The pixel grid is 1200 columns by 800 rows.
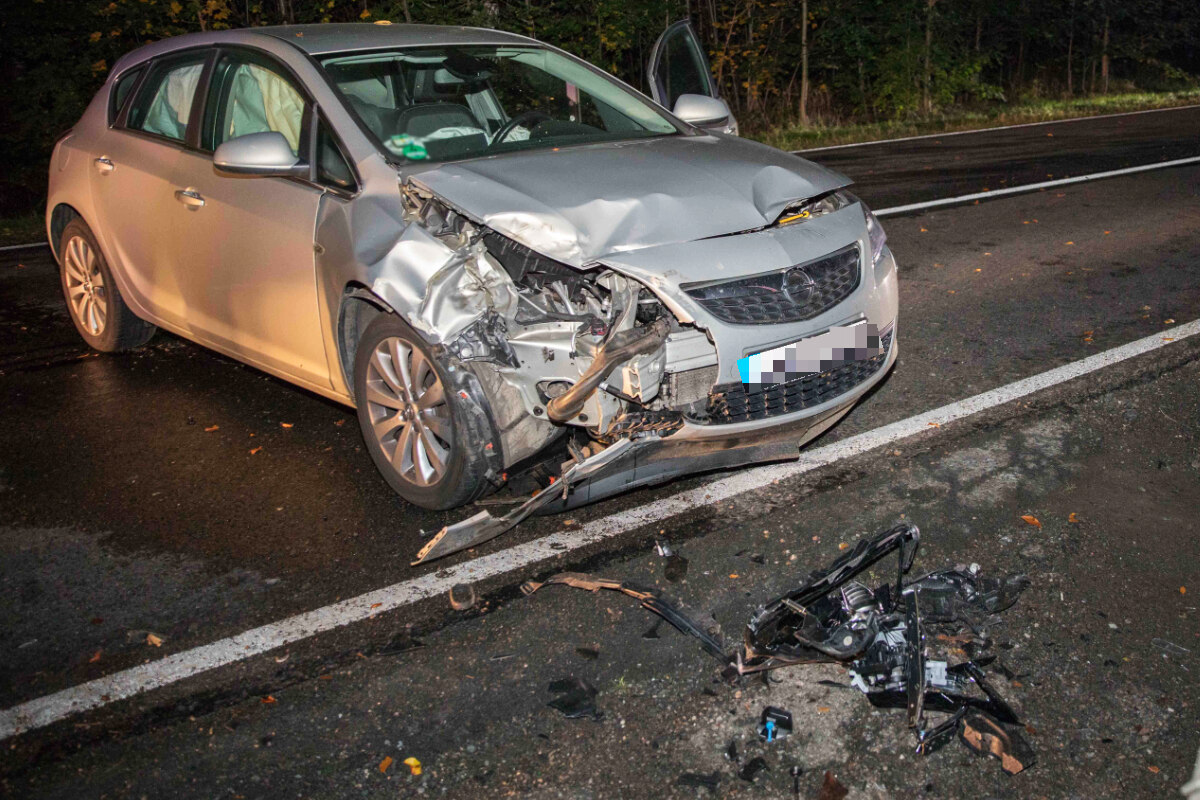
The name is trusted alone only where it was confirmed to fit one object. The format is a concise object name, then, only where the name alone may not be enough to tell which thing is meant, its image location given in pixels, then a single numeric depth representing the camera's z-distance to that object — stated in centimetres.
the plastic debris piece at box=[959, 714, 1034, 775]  268
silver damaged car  354
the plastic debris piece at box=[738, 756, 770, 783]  267
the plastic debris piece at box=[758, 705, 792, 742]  280
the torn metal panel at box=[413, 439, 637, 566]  357
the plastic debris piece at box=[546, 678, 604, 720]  293
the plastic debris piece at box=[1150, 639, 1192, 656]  308
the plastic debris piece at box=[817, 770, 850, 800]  260
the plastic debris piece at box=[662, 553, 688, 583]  361
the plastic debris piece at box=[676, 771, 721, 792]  264
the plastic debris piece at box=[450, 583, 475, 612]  350
